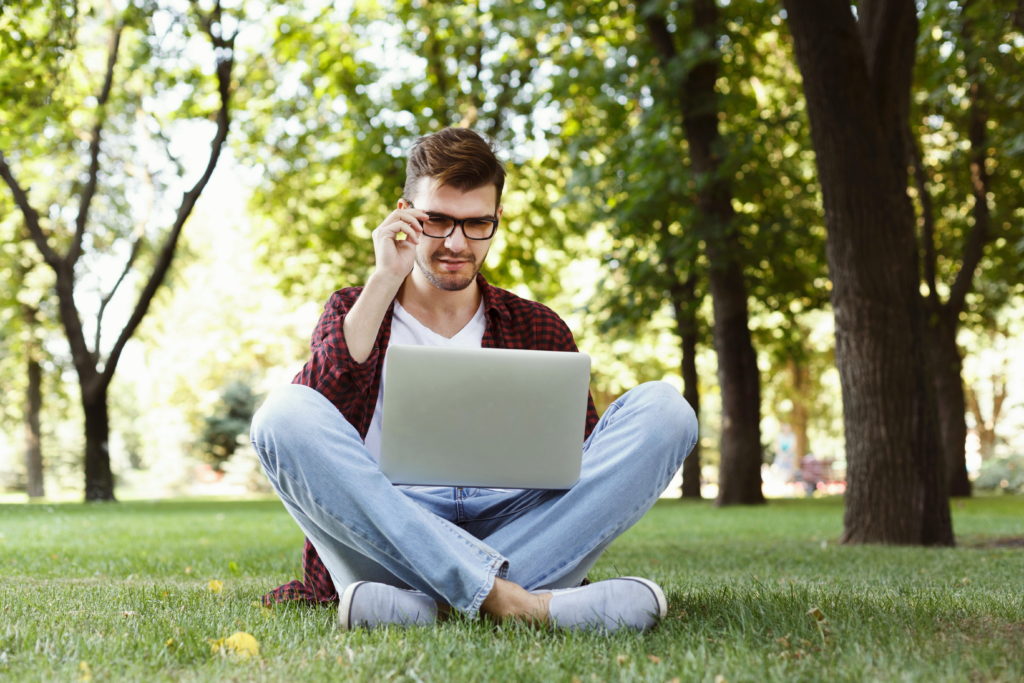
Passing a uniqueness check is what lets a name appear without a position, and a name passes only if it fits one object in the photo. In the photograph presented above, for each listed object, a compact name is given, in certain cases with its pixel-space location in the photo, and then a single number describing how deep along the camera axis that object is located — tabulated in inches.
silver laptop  112.7
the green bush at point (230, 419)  1237.1
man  112.3
